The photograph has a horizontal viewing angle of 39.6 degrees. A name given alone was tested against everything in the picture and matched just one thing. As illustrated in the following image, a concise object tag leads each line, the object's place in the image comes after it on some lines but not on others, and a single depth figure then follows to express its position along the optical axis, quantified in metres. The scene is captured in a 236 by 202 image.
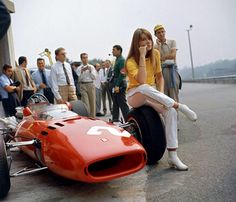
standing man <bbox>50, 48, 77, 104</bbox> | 6.45
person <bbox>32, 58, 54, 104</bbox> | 8.42
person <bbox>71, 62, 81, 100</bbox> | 8.64
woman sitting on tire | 3.78
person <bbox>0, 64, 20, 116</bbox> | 7.26
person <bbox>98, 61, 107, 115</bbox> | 10.81
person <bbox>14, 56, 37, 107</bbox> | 8.02
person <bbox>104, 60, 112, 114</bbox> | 9.07
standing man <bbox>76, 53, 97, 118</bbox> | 8.28
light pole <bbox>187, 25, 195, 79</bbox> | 34.03
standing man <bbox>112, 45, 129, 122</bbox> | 6.66
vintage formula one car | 2.99
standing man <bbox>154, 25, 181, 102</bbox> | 5.63
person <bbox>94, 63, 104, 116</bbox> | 9.89
